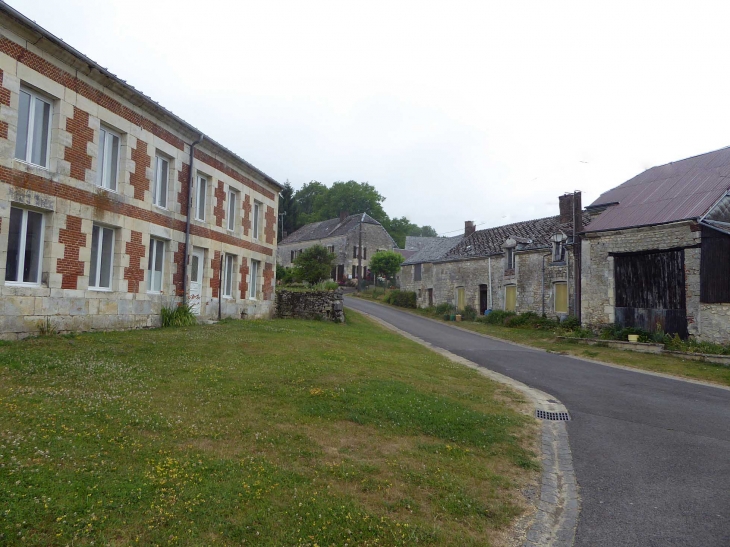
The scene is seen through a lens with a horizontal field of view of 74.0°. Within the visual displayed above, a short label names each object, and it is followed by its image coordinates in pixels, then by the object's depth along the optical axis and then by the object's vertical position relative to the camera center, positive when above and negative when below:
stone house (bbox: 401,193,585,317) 25.66 +1.92
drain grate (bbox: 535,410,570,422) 8.00 -1.94
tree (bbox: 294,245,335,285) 29.75 +1.86
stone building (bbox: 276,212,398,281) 51.50 +6.02
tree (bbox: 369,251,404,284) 44.97 +3.16
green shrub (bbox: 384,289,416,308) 37.88 -0.18
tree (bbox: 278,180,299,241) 67.75 +11.97
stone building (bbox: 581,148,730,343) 16.68 +1.90
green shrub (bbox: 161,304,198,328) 14.78 -0.79
